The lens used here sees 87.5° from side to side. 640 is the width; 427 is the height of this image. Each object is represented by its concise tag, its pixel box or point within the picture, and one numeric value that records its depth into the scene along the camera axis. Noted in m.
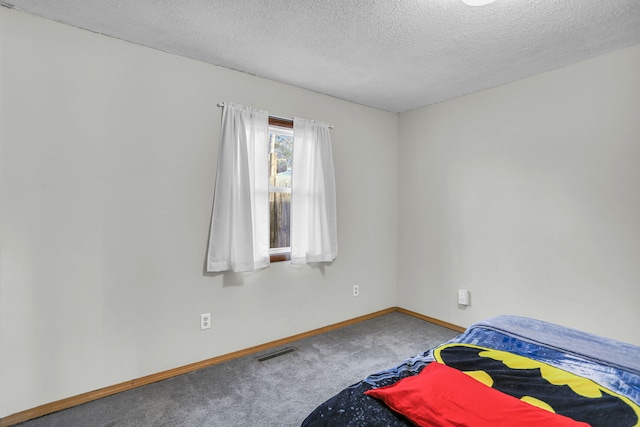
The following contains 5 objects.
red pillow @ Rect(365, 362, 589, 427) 1.00
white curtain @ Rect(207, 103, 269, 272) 2.68
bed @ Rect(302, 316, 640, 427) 1.07
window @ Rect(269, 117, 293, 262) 3.16
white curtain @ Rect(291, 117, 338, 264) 3.19
